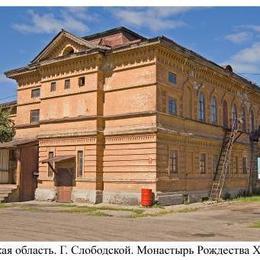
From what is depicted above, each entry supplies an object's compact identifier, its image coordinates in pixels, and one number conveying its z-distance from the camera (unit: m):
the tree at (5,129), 28.42
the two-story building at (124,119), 19.70
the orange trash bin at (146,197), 18.53
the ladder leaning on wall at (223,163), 23.27
